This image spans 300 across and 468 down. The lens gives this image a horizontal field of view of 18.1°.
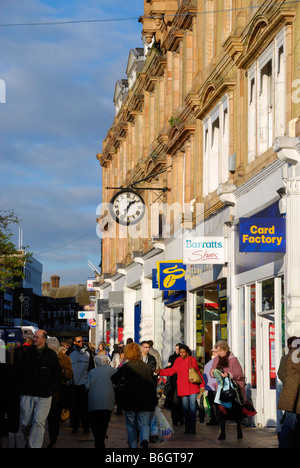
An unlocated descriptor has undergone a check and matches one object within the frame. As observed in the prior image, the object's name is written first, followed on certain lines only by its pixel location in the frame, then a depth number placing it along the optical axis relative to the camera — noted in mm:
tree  49500
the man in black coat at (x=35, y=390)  13672
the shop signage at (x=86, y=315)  62447
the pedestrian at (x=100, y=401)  13969
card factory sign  17562
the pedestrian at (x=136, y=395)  13141
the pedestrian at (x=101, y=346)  29062
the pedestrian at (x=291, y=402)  12062
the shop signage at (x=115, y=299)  45875
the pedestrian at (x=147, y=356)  21767
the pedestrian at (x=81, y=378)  18328
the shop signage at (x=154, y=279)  32325
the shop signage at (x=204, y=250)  22906
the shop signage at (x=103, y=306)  51984
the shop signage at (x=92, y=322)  62109
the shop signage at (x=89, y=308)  64062
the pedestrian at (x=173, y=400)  20672
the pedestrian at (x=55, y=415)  15539
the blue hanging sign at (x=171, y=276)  29703
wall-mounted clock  37000
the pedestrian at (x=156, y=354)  23141
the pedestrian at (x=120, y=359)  25072
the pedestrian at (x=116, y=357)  28172
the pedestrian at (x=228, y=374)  17094
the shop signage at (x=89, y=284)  66081
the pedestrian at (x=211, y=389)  20422
